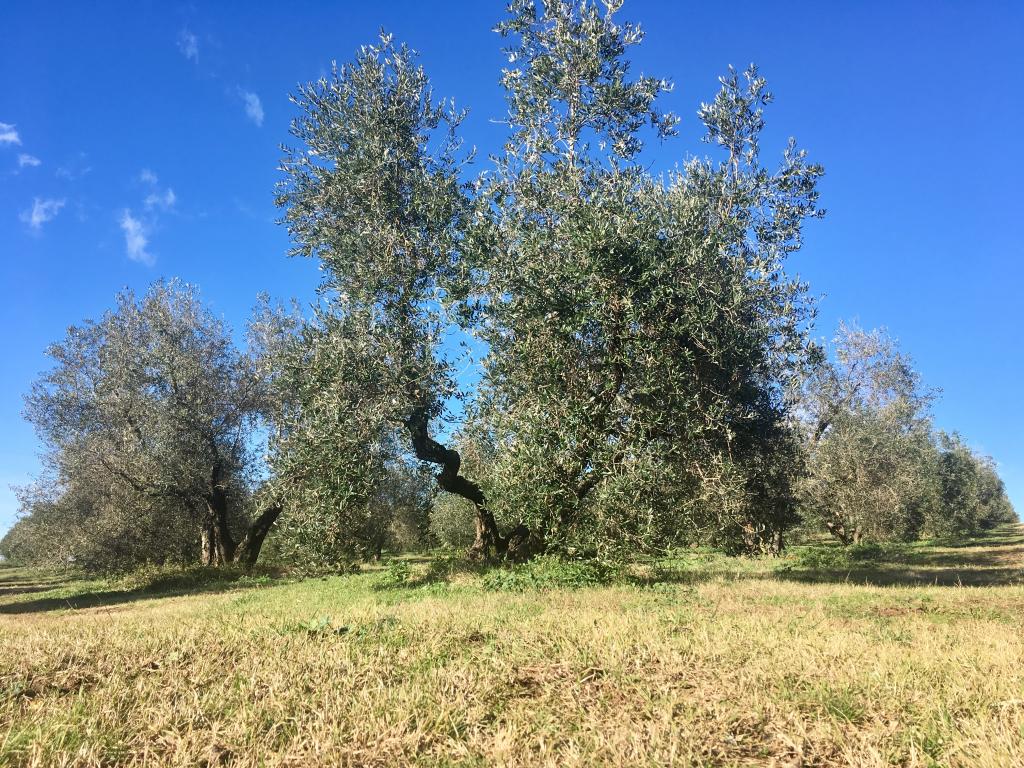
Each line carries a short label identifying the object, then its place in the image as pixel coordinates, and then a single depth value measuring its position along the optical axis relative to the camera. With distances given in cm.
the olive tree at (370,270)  1529
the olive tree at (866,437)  3634
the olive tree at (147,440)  2825
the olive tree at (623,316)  1357
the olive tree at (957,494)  5869
